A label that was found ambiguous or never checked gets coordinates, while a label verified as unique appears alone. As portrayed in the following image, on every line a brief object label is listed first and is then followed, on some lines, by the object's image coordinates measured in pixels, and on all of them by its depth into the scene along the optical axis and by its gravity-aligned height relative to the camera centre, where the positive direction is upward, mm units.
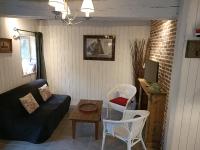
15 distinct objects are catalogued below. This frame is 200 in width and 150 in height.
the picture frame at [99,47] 4316 +140
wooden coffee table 2910 -1125
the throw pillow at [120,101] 3740 -1069
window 4080 -58
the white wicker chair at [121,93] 3814 -955
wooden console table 2709 -1078
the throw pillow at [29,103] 3152 -966
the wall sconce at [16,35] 3562 +355
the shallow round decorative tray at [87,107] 3208 -1068
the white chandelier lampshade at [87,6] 1906 +516
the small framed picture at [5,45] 3162 +120
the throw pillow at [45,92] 3836 -927
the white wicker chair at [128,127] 2383 -1103
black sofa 2824 -1166
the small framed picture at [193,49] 2104 +59
